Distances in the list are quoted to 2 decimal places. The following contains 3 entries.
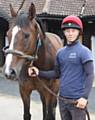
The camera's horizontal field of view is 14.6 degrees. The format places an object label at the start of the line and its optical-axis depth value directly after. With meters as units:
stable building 14.85
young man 3.56
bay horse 3.97
